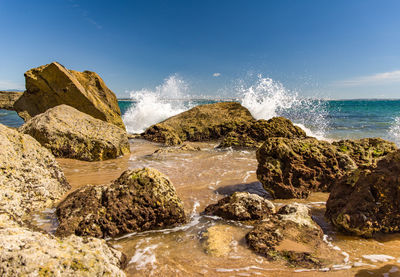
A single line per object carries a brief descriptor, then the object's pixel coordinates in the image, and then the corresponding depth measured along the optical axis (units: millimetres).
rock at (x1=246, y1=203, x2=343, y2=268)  2547
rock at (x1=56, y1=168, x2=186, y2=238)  2975
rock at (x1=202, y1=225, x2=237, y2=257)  2711
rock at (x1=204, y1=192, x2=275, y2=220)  3449
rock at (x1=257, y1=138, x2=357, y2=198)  4480
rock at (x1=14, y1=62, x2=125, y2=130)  10010
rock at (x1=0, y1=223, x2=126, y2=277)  1581
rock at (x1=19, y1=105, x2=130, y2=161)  6473
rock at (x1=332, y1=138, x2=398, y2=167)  5688
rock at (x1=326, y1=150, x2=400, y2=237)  3045
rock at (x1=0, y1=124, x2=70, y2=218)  3211
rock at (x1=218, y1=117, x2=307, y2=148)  9383
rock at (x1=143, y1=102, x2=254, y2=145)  11352
